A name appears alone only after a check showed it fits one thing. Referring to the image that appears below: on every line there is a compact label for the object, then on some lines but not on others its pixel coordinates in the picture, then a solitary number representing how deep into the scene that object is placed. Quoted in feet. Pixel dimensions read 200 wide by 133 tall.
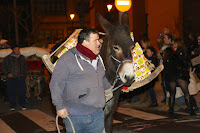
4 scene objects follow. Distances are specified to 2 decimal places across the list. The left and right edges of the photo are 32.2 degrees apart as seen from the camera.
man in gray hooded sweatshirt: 14.84
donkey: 18.69
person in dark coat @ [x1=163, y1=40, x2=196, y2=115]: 32.12
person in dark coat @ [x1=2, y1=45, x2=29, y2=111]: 39.32
